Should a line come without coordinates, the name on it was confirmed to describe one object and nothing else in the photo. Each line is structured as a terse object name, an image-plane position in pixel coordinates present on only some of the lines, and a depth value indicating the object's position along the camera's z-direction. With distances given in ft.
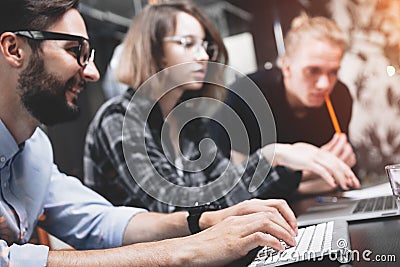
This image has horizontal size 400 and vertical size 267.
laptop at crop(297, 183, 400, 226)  4.39
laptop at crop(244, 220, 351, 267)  3.03
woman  6.27
